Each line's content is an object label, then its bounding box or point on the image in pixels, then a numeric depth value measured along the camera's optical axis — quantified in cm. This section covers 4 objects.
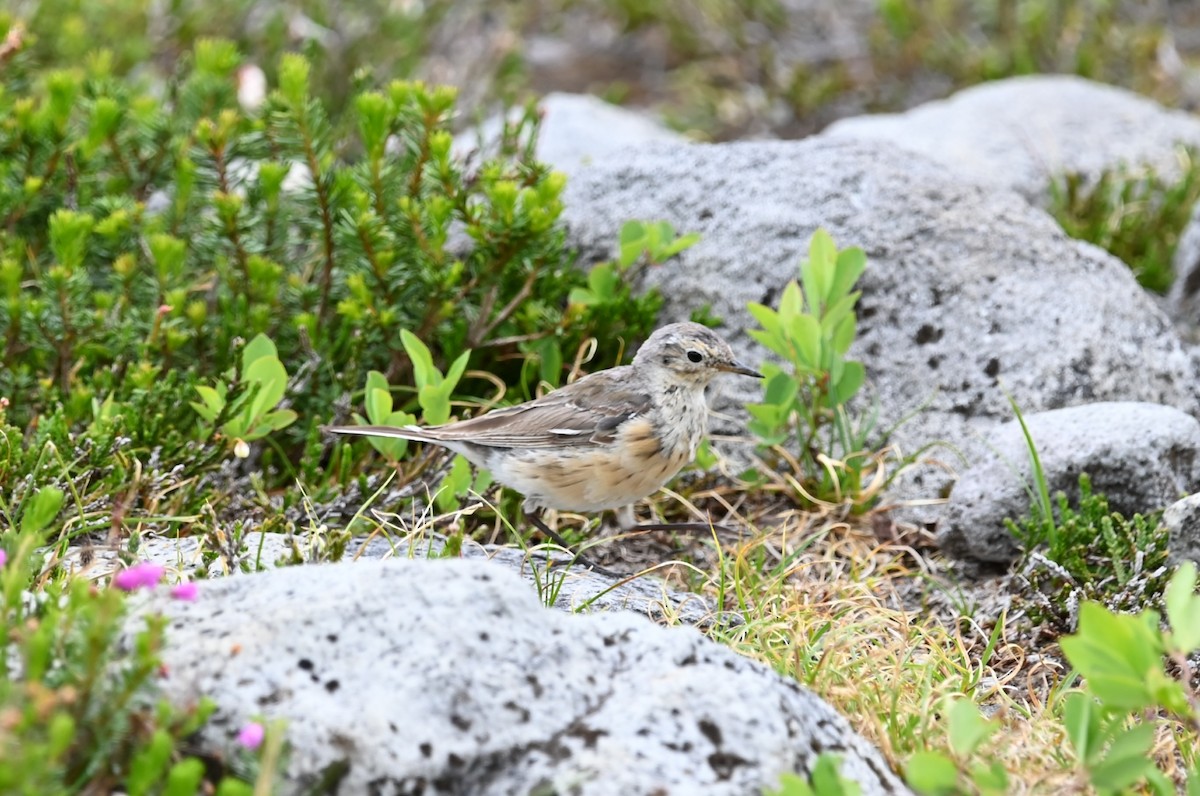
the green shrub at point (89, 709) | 590
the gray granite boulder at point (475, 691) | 661
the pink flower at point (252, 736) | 632
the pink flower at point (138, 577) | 683
